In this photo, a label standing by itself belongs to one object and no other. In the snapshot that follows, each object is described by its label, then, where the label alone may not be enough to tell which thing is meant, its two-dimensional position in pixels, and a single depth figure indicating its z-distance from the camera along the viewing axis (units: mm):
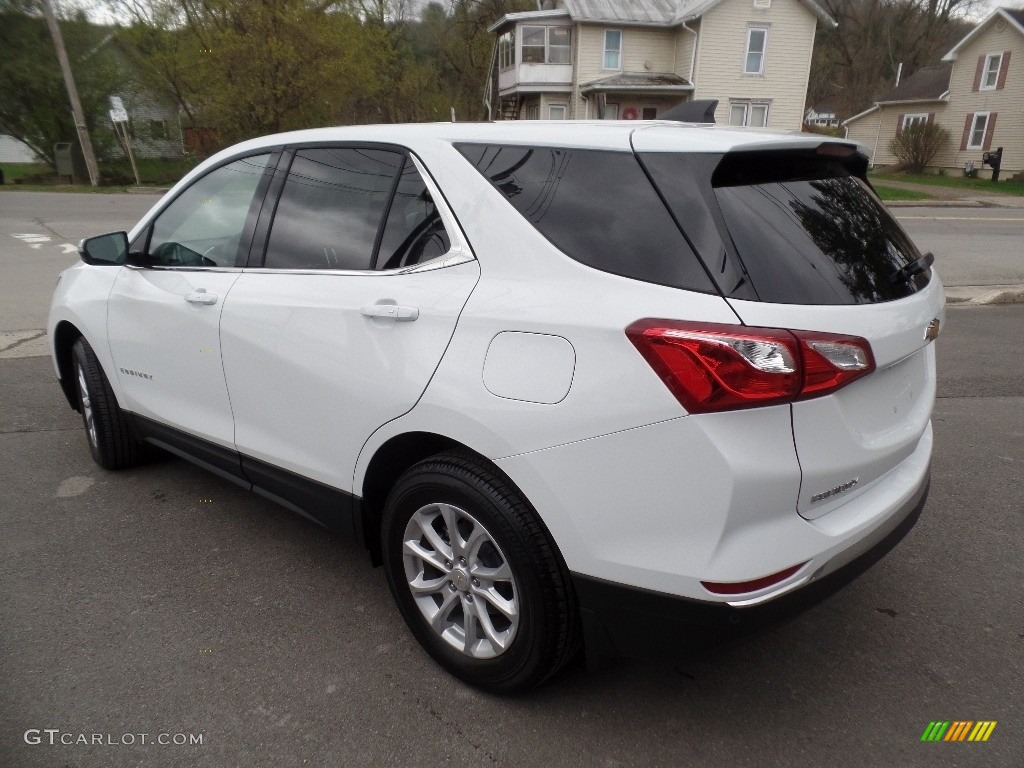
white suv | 1836
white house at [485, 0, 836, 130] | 31562
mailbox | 31344
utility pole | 22438
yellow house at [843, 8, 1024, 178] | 32531
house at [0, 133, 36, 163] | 48250
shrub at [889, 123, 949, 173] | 35125
